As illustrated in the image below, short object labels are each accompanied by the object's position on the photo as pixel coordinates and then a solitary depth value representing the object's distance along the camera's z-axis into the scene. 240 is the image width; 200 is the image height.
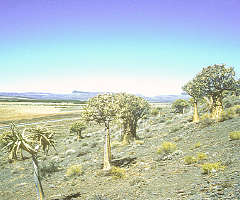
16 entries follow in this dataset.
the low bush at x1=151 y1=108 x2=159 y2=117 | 64.45
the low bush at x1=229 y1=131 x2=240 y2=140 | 16.34
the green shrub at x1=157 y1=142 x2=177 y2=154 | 18.60
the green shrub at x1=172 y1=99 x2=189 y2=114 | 62.54
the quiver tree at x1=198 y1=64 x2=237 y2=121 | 26.11
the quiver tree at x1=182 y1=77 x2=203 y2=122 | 27.78
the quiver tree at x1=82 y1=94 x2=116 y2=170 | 16.77
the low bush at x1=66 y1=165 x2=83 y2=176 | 17.95
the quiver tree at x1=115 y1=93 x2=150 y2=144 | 27.62
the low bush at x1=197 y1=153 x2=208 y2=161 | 14.31
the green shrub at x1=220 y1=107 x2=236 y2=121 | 25.38
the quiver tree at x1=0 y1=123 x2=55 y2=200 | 9.67
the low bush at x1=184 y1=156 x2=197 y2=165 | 14.27
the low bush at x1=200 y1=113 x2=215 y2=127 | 25.40
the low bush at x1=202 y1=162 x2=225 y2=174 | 11.43
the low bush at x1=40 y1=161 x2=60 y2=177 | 20.97
